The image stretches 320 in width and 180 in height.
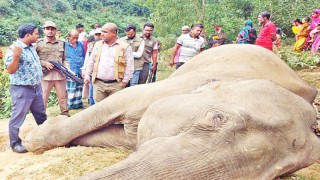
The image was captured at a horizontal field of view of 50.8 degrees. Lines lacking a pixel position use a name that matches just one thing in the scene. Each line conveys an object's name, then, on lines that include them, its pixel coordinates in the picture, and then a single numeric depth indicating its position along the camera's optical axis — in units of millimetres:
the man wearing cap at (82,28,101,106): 5883
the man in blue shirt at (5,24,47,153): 4052
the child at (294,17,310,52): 10357
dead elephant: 1830
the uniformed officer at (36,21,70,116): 5252
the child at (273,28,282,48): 10089
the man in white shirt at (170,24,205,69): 6271
